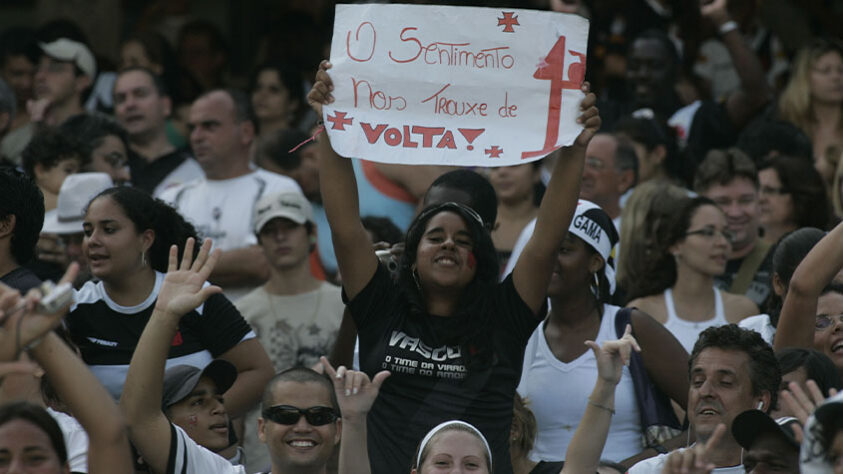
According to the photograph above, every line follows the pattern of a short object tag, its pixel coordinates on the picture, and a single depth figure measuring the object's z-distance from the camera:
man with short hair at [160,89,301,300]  15.55
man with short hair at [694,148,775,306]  15.06
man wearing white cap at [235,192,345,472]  14.52
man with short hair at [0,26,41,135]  19.77
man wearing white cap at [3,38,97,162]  18.83
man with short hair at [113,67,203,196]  17.69
